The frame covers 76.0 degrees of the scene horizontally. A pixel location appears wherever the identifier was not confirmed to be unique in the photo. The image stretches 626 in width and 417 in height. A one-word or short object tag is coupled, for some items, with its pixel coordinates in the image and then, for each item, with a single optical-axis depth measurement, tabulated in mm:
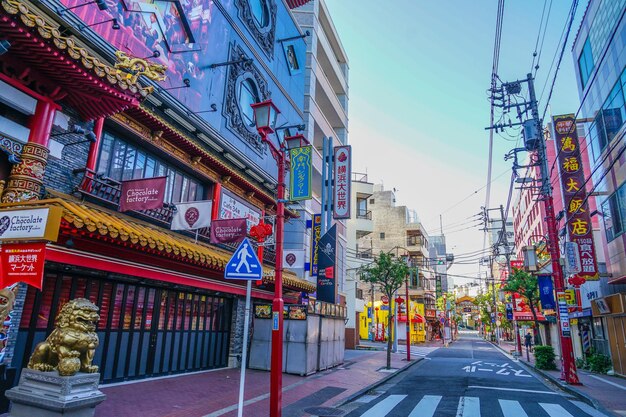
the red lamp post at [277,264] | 7941
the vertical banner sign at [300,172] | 11016
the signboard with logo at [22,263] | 6116
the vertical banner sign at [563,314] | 16016
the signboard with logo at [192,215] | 11867
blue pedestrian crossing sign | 7102
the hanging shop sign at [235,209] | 15219
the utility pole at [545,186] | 15492
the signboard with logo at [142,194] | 9672
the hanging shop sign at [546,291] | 22422
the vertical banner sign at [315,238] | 22000
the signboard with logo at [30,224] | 5898
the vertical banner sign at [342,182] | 21916
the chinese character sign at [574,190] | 18438
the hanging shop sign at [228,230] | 11656
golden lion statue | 5820
